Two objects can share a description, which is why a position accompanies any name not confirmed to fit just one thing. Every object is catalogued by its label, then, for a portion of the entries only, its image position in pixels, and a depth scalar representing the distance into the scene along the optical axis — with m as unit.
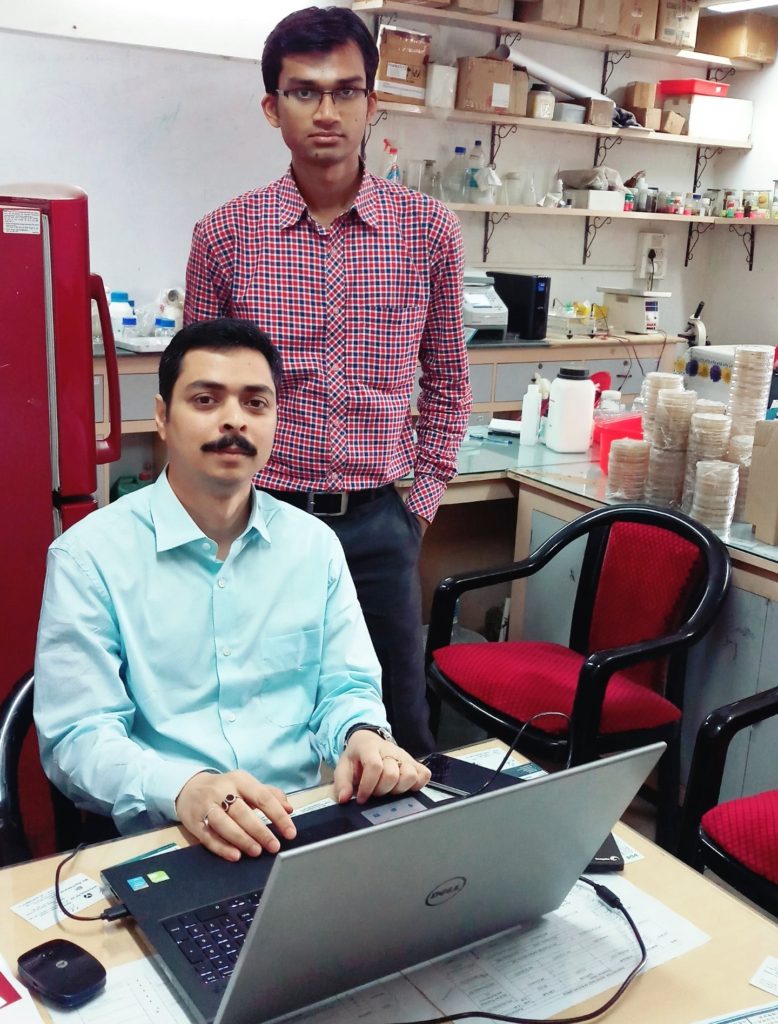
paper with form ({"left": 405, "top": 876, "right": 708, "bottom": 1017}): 0.97
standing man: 2.12
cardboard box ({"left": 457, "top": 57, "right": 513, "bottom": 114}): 4.84
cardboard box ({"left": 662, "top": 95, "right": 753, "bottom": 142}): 5.86
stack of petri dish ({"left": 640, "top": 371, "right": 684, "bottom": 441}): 2.71
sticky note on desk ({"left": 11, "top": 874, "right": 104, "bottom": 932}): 1.03
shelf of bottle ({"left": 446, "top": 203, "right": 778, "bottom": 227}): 5.09
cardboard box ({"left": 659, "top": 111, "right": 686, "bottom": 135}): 5.72
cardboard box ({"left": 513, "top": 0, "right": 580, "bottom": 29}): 5.06
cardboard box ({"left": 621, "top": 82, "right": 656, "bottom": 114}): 5.62
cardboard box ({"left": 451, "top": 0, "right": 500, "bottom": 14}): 4.75
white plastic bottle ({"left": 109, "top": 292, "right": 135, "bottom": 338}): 4.23
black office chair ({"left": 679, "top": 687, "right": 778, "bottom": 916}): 1.72
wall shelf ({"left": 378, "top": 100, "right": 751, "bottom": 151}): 4.83
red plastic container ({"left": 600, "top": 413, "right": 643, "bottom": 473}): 2.92
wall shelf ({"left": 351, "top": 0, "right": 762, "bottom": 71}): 4.77
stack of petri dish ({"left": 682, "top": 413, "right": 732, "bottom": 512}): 2.52
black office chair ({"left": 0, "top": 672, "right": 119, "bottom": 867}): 1.40
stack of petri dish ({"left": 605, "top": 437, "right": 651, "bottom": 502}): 2.64
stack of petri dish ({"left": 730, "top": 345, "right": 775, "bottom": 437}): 2.63
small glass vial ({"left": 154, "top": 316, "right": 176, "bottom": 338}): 4.24
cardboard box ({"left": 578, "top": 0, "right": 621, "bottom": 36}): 5.12
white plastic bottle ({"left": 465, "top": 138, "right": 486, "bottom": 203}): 5.20
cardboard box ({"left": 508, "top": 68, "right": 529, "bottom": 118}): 4.98
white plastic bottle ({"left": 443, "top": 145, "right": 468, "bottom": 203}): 5.22
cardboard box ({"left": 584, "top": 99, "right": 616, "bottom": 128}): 5.31
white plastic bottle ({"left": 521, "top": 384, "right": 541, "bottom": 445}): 3.14
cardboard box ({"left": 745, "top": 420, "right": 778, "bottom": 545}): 2.37
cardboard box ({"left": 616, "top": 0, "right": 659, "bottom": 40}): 5.27
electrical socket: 6.17
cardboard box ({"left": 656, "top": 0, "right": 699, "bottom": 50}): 5.45
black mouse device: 0.92
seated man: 1.33
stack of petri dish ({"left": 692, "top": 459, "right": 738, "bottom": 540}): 2.45
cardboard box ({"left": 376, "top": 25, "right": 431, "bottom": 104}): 4.64
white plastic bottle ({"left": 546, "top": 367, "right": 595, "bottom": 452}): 3.05
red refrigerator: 2.01
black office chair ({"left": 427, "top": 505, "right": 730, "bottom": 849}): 2.15
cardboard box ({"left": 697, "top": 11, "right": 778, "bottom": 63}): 5.83
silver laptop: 0.80
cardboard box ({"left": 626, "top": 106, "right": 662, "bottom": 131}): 5.62
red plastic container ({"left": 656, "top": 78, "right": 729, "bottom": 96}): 5.77
